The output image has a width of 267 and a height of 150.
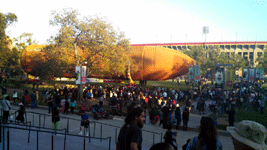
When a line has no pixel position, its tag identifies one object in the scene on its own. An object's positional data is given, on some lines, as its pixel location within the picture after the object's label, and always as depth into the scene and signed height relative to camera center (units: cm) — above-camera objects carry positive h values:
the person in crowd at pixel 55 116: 985 -177
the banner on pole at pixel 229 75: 1917 +22
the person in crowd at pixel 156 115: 1347 -225
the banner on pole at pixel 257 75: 3396 +52
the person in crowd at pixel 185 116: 1273 -216
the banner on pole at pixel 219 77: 1504 +2
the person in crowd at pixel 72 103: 1589 -192
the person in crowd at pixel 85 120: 1024 -202
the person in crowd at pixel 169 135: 512 -142
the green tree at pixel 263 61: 5753 +444
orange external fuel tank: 3209 +200
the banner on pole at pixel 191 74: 2744 +41
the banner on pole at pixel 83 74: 1978 +9
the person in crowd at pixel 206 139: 272 -74
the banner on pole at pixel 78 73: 1931 +21
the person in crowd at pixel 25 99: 1688 -182
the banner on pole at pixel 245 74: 2938 +55
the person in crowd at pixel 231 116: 1314 -221
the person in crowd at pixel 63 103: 1593 -194
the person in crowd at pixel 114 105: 1594 -205
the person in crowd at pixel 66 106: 1570 -212
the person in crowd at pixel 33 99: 1730 -189
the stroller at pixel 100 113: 1506 -246
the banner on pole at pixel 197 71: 2711 +72
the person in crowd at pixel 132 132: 292 -73
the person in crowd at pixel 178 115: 1315 -218
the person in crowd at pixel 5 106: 992 -139
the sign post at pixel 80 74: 1936 +13
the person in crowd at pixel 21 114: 1056 -184
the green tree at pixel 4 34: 3034 +542
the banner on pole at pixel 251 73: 3064 +68
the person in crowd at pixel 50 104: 1580 -205
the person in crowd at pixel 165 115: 1270 -219
